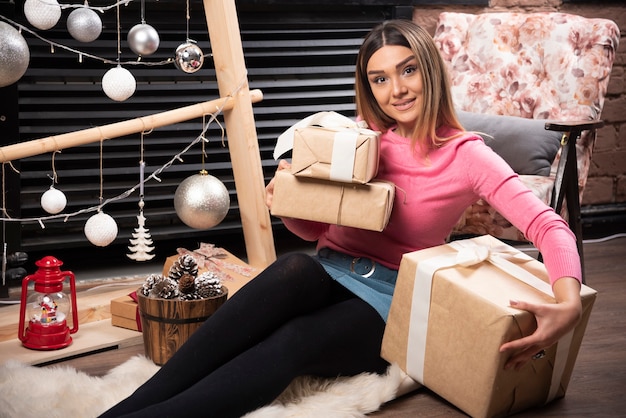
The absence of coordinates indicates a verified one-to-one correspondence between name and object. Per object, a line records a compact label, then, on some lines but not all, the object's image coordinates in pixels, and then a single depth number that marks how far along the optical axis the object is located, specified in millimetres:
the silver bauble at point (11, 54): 2051
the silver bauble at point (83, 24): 2193
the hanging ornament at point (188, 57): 2367
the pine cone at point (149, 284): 2162
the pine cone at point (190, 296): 2141
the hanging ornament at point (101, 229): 2373
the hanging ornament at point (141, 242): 2457
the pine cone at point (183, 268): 2238
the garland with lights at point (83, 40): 2070
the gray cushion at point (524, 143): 2957
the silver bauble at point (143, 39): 2273
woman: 1760
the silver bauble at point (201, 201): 2453
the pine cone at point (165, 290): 2129
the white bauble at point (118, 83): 2270
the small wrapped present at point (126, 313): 2469
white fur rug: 1878
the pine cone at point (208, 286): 2156
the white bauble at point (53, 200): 2285
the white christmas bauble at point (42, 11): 2135
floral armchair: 2957
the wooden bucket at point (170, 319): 2111
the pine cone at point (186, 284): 2131
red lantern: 2287
